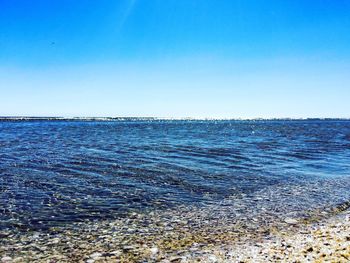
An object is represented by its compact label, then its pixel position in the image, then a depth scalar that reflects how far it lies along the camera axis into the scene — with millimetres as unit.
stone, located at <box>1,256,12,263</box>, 6399
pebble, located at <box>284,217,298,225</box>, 9008
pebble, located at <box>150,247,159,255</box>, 6897
